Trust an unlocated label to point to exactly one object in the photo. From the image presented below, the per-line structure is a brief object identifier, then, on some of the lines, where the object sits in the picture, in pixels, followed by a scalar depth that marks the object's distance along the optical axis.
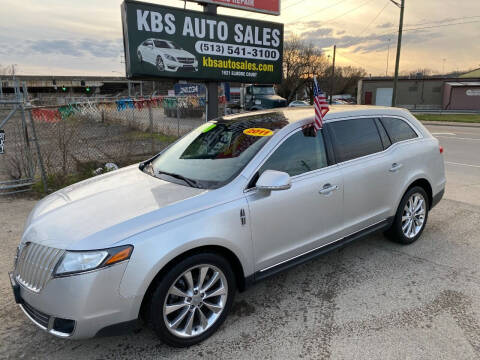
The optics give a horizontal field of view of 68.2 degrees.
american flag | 3.35
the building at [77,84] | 82.75
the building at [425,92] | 40.12
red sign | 7.13
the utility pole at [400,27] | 20.69
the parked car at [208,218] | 2.24
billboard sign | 6.32
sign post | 7.62
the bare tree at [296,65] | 43.84
